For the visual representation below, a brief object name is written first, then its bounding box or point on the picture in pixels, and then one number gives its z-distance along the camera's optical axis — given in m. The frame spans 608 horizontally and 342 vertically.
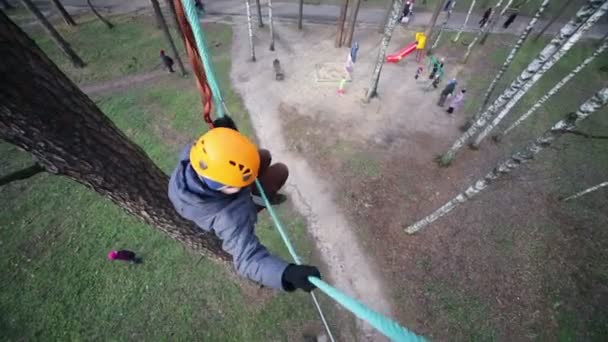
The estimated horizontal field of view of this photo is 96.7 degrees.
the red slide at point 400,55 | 14.31
